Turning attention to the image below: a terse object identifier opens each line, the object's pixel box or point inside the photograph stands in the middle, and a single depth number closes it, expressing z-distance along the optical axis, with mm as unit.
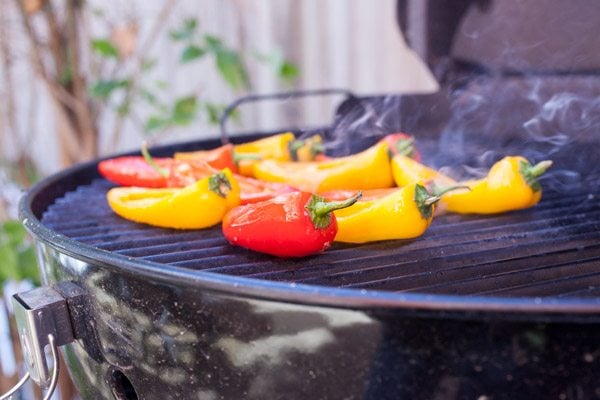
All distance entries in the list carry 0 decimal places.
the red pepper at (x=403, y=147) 746
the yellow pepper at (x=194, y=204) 669
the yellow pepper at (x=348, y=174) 730
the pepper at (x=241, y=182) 694
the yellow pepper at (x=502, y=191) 679
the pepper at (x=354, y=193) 677
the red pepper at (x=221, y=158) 782
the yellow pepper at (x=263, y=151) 791
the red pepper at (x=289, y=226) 603
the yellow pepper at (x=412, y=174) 702
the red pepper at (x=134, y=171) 765
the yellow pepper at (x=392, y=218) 629
